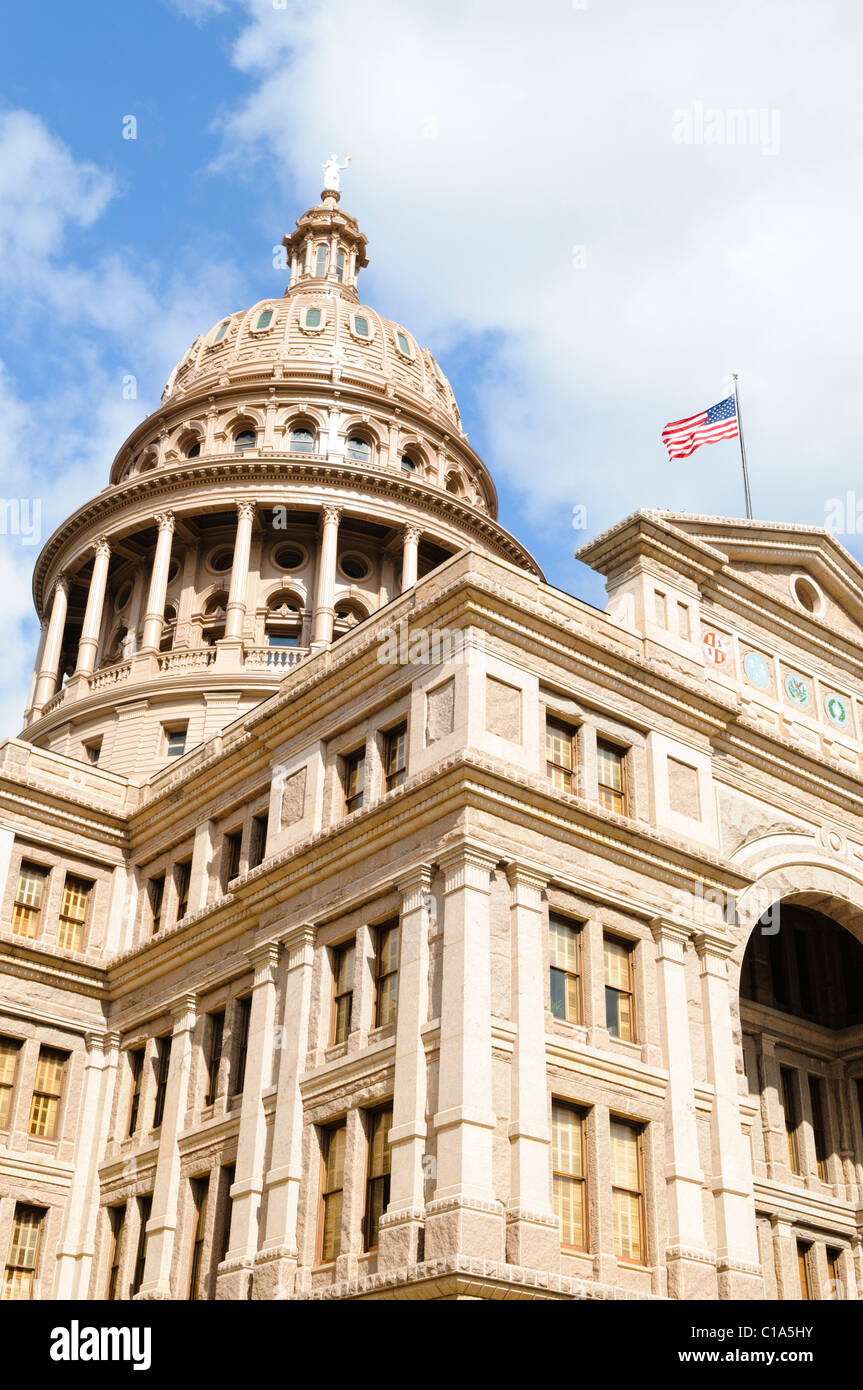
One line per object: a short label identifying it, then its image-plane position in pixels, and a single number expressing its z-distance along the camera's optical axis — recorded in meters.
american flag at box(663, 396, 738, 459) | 41.66
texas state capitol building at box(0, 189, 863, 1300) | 28.08
